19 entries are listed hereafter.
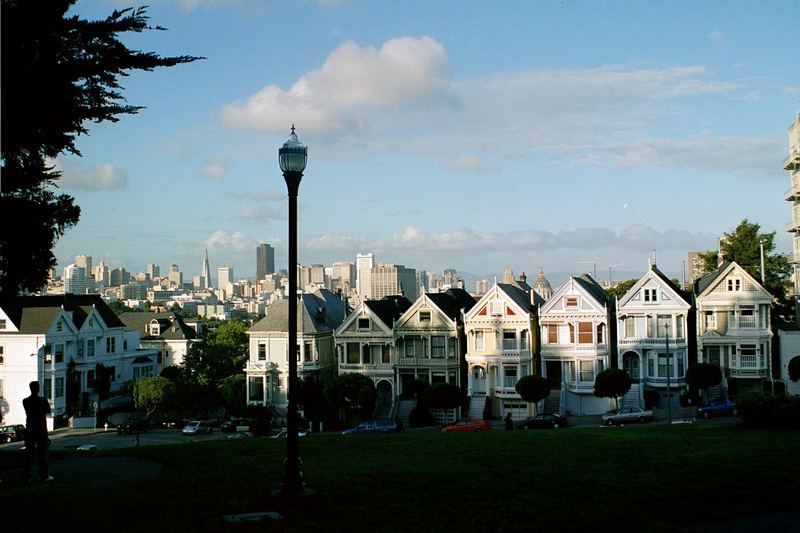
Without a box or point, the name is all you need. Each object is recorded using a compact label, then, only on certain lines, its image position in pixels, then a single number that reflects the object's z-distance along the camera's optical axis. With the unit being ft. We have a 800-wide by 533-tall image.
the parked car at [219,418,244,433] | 201.40
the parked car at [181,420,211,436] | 201.63
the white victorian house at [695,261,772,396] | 180.34
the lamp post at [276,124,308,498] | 52.42
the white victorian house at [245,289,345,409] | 215.10
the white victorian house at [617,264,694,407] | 183.52
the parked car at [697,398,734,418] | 159.02
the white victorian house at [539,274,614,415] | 187.83
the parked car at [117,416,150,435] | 208.87
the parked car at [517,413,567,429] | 152.35
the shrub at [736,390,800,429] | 91.15
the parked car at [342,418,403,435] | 154.71
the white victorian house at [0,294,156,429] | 219.82
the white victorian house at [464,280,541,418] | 192.75
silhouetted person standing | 60.54
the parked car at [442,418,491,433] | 144.46
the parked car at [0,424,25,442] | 189.88
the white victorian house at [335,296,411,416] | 205.36
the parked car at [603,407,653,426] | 154.81
